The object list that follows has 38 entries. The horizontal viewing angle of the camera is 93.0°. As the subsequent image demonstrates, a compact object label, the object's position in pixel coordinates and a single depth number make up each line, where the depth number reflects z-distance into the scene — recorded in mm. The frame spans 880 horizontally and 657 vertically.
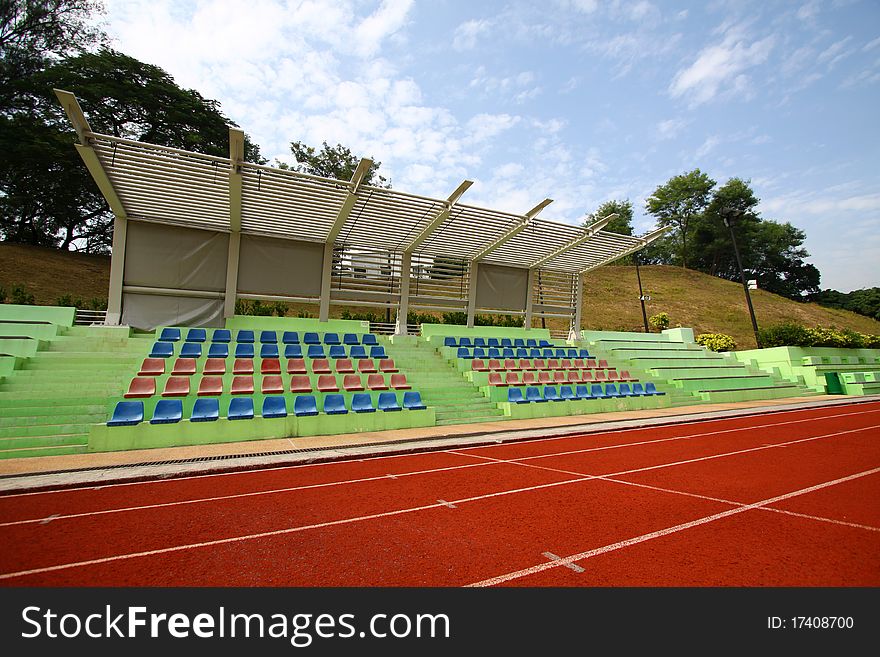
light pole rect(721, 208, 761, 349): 24130
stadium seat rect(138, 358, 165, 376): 10350
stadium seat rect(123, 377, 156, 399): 9305
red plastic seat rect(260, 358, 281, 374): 11750
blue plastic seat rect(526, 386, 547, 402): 13339
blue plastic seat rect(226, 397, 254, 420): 9211
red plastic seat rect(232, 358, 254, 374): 11273
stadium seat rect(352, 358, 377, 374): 13135
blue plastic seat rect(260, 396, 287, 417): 9570
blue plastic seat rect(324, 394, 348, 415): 10186
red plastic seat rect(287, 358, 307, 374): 12070
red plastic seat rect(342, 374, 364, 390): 11764
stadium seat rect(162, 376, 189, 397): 9518
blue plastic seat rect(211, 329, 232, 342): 13938
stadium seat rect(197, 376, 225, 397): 9805
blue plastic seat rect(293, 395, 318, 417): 9826
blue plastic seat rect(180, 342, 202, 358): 11758
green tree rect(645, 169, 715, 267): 64812
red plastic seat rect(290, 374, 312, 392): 11031
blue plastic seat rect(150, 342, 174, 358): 11605
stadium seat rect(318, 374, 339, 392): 11326
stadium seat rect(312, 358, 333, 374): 12414
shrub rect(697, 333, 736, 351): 26516
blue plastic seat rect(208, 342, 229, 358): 12000
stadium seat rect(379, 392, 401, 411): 11008
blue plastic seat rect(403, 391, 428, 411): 11316
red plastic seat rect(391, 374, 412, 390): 12577
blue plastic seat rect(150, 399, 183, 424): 8516
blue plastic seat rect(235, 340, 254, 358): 12336
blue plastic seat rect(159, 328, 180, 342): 13336
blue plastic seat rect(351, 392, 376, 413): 10633
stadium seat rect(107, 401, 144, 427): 8184
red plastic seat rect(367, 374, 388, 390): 12172
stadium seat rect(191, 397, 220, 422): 8917
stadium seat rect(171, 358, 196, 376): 10695
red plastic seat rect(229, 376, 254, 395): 10083
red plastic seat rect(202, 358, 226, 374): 10969
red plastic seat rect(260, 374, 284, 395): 10477
